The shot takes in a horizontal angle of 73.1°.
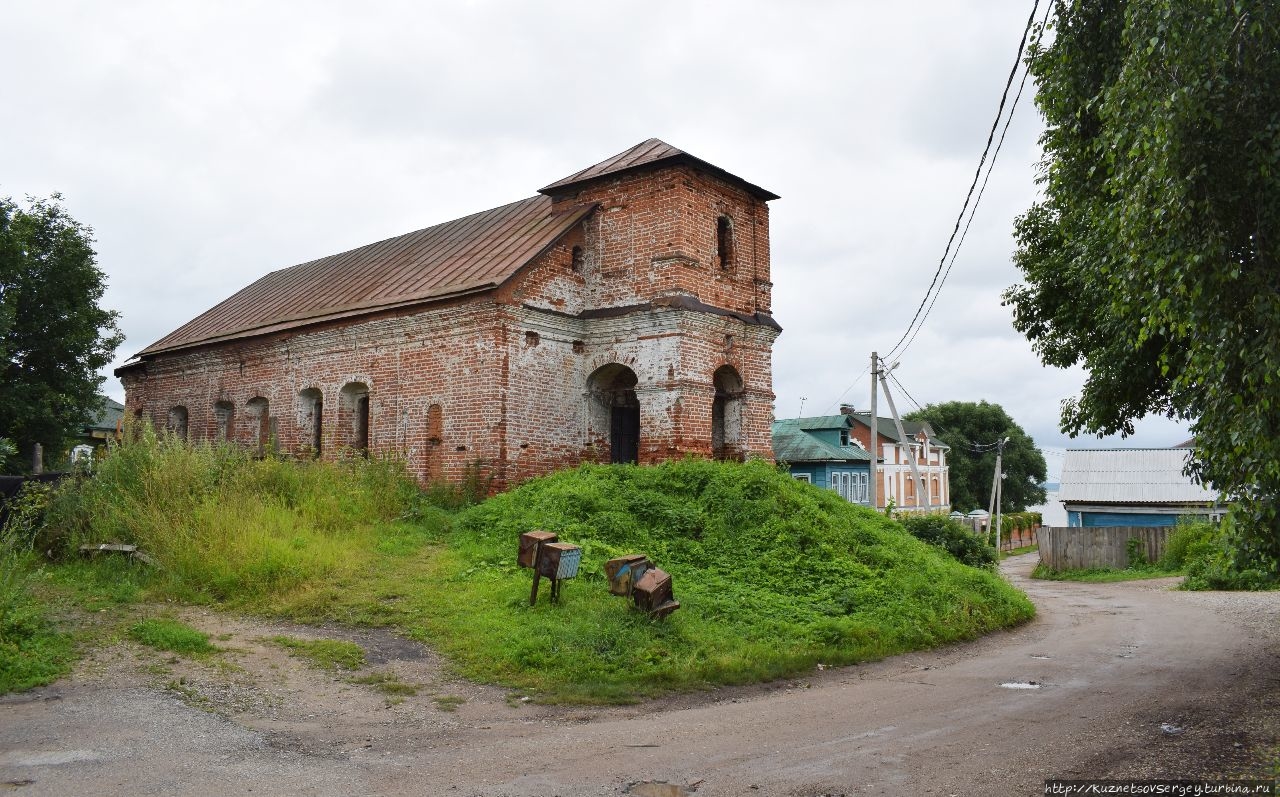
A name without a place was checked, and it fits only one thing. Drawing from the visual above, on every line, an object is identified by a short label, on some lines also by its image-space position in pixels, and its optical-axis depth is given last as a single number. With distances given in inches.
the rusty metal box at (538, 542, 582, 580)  339.9
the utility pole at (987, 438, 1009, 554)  1228.6
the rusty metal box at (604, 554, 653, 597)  335.0
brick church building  613.6
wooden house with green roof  1509.6
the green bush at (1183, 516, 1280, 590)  233.9
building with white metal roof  1196.5
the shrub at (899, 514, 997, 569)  660.1
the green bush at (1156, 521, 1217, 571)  888.0
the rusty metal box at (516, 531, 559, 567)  356.8
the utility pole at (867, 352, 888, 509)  914.7
